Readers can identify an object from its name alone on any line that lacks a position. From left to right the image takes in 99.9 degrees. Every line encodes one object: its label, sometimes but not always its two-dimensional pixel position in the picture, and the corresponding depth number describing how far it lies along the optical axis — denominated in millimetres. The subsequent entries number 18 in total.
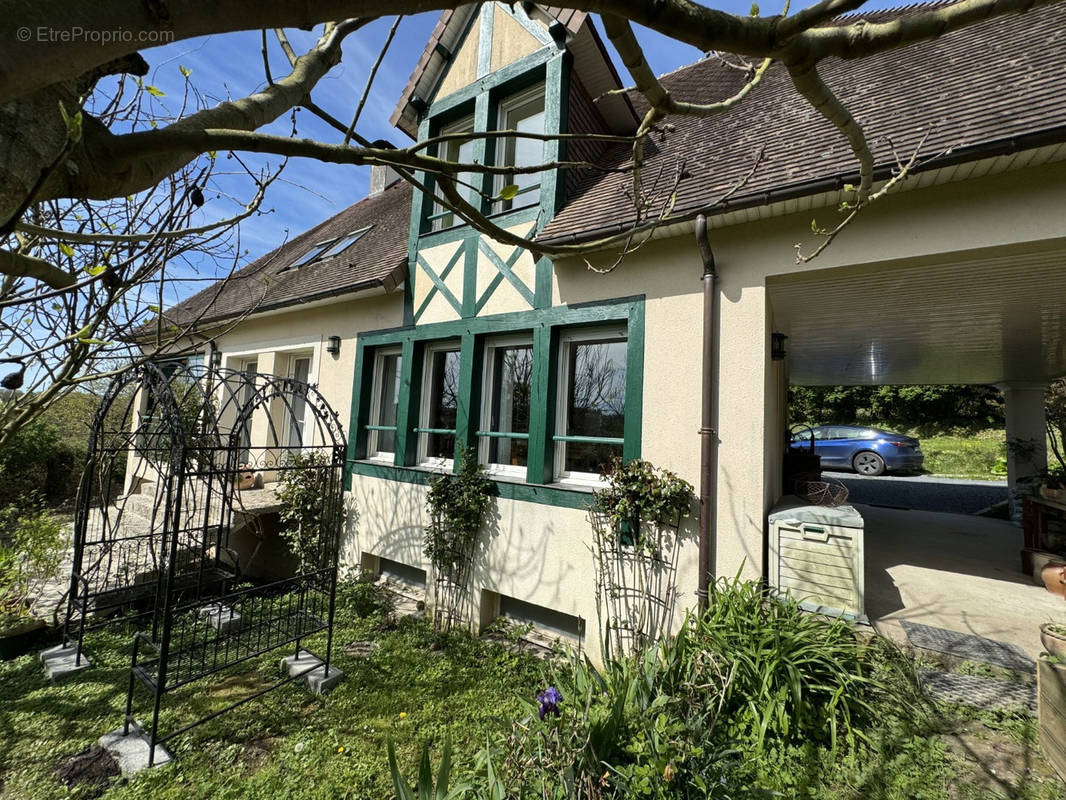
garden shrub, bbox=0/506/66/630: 4621
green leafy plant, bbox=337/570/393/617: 5699
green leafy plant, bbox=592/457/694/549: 3977
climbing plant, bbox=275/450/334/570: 6137
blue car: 14828
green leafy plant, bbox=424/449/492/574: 5141
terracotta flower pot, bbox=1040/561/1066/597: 4316
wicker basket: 4199
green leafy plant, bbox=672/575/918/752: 2871
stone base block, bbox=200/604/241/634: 5102
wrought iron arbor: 3485
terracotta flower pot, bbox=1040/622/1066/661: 2764
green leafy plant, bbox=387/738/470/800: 2008
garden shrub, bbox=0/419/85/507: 10547
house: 3412
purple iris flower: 2323
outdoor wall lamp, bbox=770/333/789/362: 4965
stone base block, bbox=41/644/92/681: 4168
